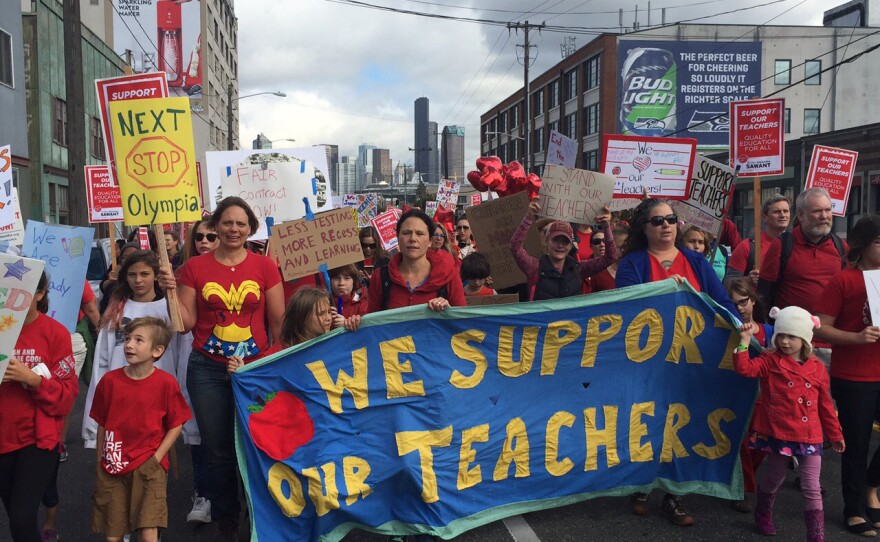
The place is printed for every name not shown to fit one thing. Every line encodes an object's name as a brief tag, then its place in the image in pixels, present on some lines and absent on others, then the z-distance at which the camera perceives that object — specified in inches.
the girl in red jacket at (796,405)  163.8
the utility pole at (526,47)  1357.0
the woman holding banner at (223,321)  165.3
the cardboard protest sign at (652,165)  274.2
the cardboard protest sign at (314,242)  198.7
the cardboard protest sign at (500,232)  276.8
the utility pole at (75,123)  503.8
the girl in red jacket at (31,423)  144.8
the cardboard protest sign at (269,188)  267.6
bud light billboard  1844.2
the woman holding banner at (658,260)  184.4
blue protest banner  159.2
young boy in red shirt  146.8
